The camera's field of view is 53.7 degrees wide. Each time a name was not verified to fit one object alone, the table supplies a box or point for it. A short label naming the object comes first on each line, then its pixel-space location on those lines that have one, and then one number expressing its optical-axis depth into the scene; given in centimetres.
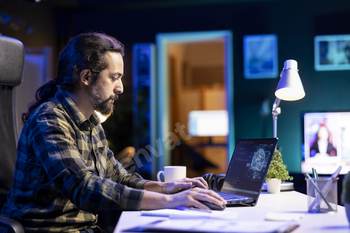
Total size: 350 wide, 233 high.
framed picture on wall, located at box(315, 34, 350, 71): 455
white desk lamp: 159
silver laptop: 130
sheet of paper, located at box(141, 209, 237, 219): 101
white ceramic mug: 158
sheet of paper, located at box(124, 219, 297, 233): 84
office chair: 158
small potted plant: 160
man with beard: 113
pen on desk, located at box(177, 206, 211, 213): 112
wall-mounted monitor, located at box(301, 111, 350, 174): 319
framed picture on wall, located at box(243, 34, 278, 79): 467
